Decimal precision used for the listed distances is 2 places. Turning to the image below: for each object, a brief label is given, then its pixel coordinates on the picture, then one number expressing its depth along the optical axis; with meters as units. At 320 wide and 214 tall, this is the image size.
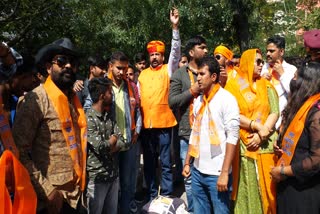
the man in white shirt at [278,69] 3.67
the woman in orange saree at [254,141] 3.06
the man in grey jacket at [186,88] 3.51
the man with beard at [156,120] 3.94
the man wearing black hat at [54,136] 2.04
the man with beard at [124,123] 3.34
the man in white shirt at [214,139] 2.62
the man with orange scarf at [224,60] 3.61
